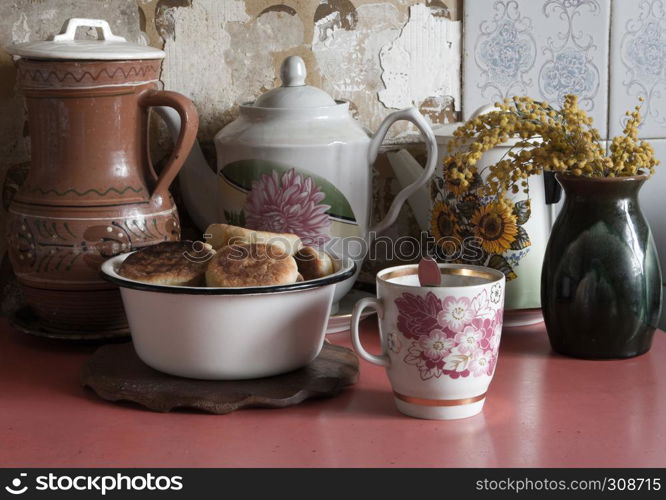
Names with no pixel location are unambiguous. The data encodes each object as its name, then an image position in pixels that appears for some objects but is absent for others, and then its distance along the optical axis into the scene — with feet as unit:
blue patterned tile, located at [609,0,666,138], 4.92
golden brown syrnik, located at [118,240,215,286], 4.07
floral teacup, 3.85
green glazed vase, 4.25
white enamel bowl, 3.98
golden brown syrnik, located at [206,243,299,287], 4.01
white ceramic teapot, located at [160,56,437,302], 4.47
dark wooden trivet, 3.97
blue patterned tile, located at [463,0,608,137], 4.86
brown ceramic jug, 4.32
